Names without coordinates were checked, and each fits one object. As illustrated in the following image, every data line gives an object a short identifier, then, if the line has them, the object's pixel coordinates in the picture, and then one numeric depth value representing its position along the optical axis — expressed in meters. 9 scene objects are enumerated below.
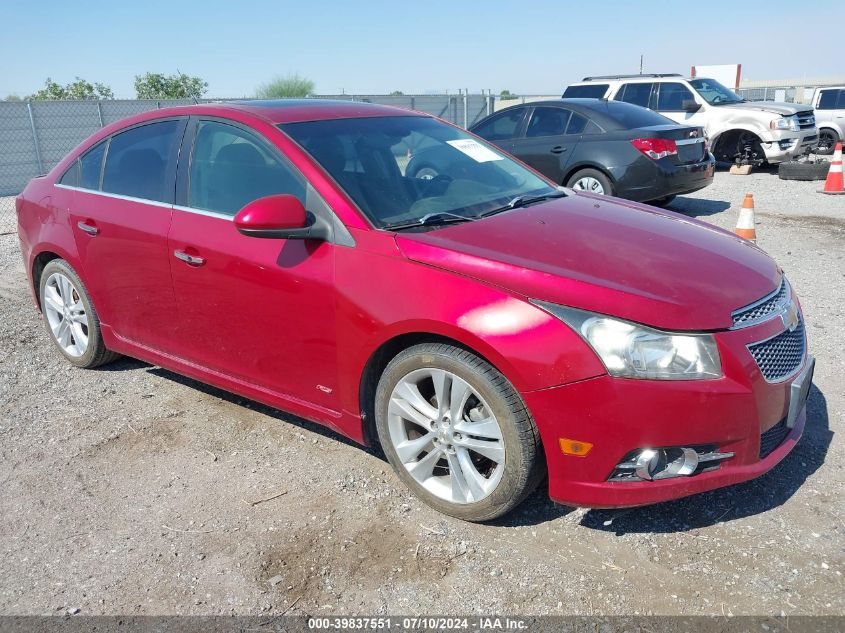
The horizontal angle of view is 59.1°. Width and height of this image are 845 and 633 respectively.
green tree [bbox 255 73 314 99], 32.91
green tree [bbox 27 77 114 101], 31.70
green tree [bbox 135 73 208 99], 36.09
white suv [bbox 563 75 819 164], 14.51
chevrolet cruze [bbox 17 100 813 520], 2.71
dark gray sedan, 9.02
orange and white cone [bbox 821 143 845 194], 12.09
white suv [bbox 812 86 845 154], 17.89
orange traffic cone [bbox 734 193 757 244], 6.70
